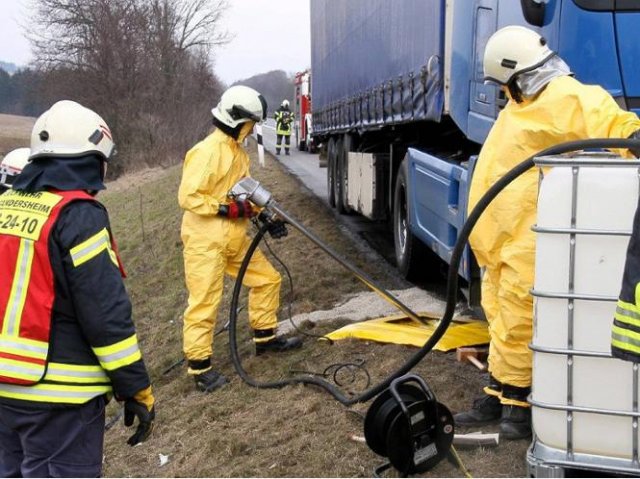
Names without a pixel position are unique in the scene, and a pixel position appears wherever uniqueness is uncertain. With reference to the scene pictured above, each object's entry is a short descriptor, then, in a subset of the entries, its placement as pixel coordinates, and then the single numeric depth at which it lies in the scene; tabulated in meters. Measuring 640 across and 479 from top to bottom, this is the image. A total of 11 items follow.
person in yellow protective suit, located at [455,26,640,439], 3.61
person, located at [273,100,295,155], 25.19
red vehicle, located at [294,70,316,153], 26.56
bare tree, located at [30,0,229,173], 30.34
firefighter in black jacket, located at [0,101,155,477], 2.78
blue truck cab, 4.05
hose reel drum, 3.40
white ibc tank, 2.76
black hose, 2.94
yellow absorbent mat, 5.24
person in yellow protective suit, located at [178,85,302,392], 5.34
